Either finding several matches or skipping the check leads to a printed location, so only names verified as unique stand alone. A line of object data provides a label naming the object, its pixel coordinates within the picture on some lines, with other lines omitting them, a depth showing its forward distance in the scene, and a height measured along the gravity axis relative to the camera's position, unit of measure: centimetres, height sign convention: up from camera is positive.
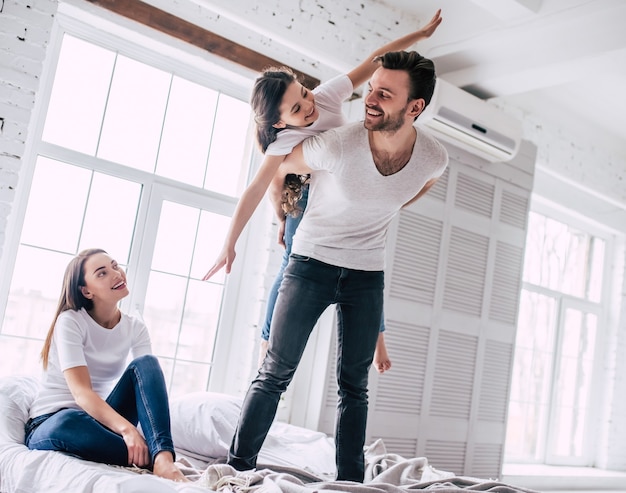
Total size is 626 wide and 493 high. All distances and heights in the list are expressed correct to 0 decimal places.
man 201 +34
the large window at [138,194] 324 +64
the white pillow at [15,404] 214 -38
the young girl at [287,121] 203 +71
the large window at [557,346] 577 +30
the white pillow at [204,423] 264 -41
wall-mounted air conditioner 416 +160
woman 199 -24
